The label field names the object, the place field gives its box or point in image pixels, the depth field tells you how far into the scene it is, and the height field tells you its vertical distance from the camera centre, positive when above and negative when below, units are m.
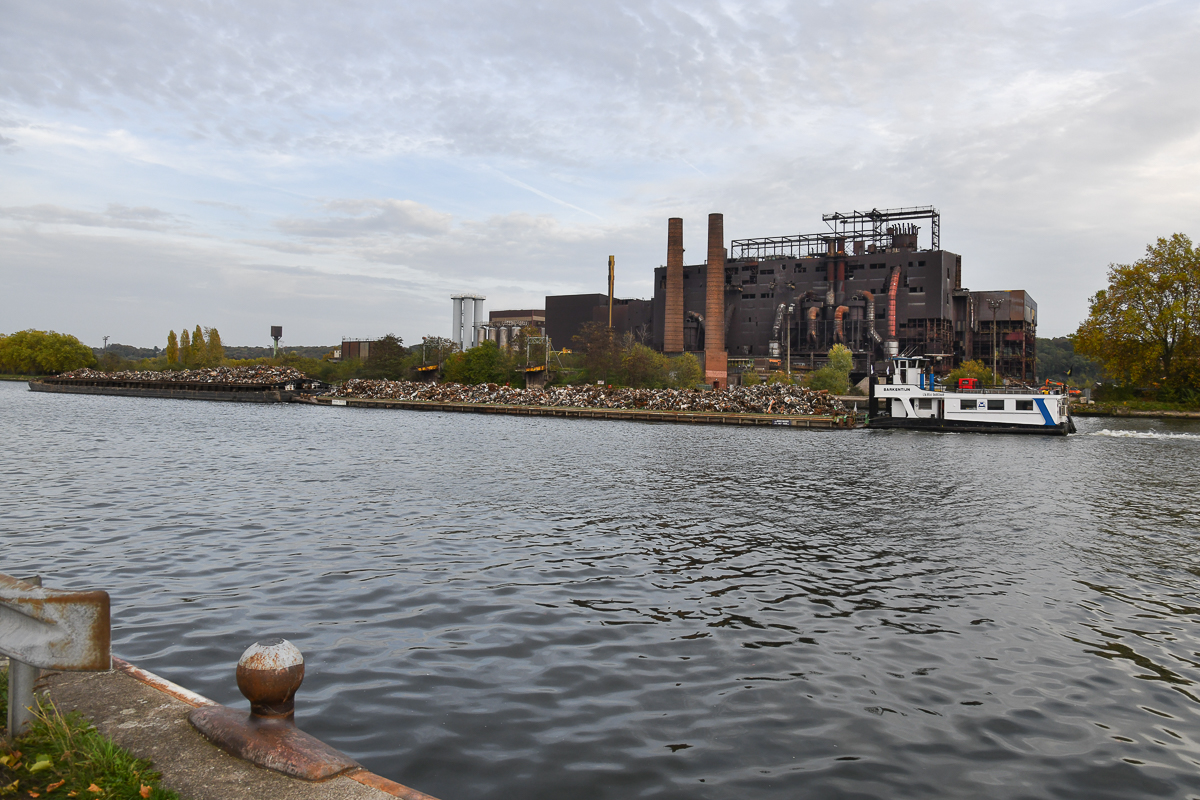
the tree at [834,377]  100.38 +1.65
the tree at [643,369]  101.56 +2.60
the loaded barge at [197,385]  112.00 -0.12
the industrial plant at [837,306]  107.19 +13.08
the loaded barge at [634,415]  67.50 -2.88
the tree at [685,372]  102.62 +2.20
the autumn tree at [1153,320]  80.75 +8.01
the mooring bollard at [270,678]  5.30 -2.16
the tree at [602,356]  103.50 +4.53
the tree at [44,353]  166.38 +7.19
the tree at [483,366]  112.25 +3.24
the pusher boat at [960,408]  56.16 -1.51
